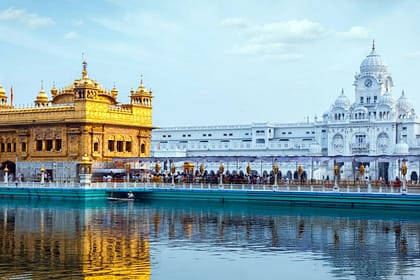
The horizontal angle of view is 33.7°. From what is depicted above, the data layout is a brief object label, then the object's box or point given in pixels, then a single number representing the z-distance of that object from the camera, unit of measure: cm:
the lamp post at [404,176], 3706
